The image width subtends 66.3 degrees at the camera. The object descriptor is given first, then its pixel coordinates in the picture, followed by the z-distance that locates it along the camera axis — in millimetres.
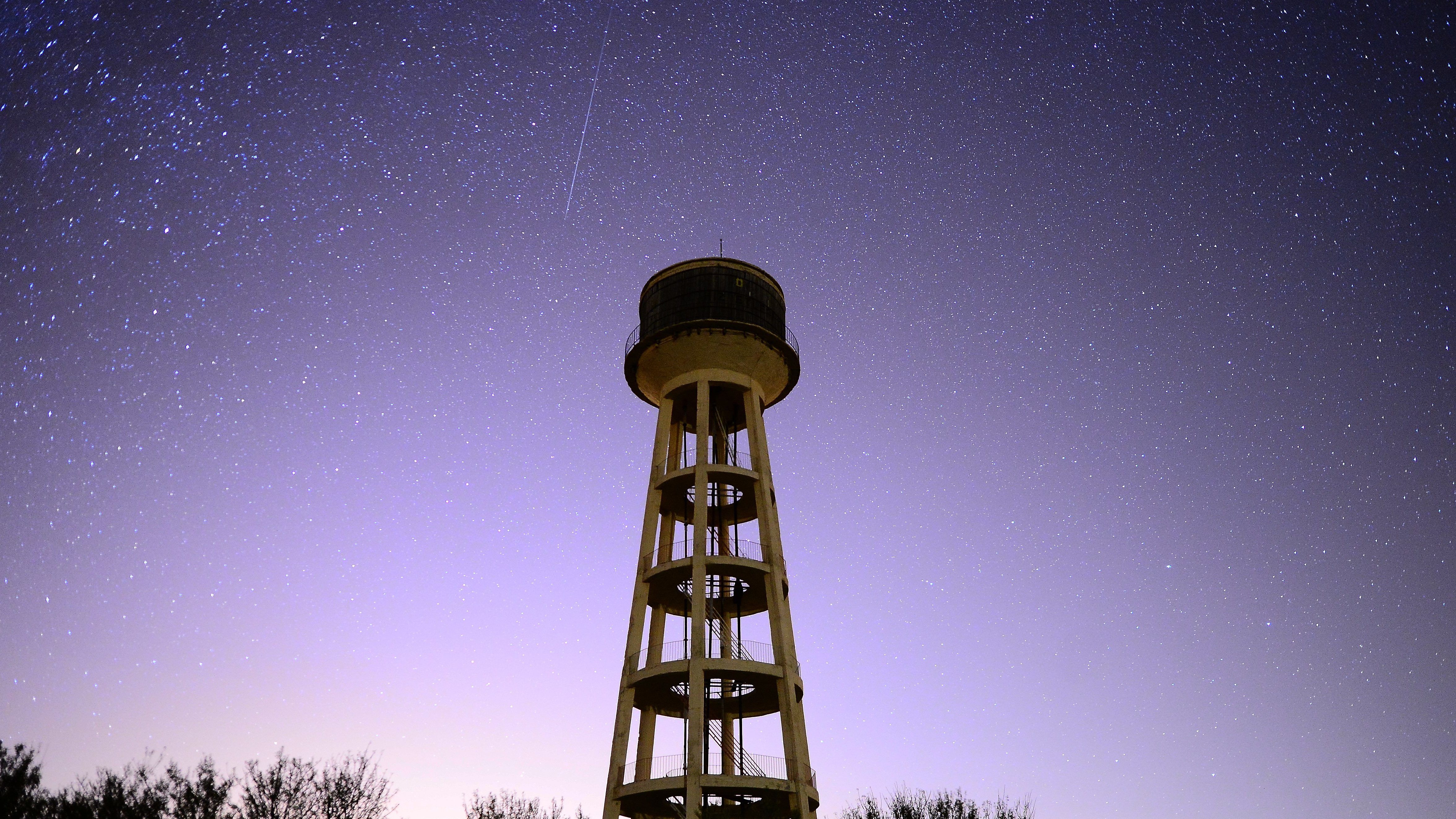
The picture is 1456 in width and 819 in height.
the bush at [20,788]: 37906
